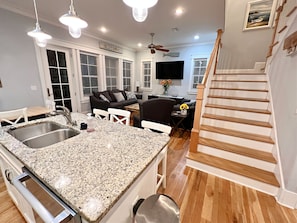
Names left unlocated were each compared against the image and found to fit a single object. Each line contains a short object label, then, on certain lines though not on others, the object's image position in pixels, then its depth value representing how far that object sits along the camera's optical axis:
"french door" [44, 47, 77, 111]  3.56
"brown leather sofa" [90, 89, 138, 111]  4.34
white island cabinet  1.00
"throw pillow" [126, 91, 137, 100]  5.70
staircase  1.83
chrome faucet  1.41
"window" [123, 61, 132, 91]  6.34
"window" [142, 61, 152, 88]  6.59
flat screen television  5.71
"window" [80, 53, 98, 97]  4.51
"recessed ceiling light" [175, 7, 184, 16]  2.90
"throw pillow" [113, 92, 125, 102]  5.15
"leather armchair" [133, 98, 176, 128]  2.80
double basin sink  1.33
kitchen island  0.61
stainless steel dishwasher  0.56
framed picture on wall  3.33
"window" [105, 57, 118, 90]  5.50
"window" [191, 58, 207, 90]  5.38
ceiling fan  4.02
